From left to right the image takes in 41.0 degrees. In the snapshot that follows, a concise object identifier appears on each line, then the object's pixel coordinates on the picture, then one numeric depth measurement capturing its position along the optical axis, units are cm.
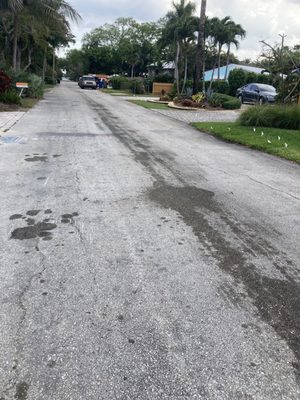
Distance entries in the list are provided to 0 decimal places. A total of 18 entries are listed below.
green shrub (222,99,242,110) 2505
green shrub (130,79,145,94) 4313
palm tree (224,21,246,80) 3461
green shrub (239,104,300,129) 1375
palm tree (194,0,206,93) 2589
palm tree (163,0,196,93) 3753
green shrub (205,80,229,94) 3600
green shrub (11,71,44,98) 2386
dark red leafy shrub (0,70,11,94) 1891
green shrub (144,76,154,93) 4725
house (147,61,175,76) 6122
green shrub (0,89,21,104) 1916
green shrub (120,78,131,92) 4625
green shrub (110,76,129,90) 4930
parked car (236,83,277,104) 2542
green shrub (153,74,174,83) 4688
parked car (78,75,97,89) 5184
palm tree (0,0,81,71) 2094
